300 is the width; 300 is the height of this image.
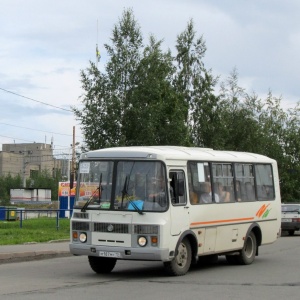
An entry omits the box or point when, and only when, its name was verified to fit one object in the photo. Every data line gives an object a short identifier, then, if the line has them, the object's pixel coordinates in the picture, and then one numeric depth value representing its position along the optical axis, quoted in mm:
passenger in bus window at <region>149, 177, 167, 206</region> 13328
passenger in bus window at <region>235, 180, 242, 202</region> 16250
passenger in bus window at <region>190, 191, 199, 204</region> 14266
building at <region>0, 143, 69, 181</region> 153500
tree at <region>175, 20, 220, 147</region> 36781
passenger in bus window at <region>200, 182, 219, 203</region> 14768
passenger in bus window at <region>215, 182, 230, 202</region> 15477
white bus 13195
